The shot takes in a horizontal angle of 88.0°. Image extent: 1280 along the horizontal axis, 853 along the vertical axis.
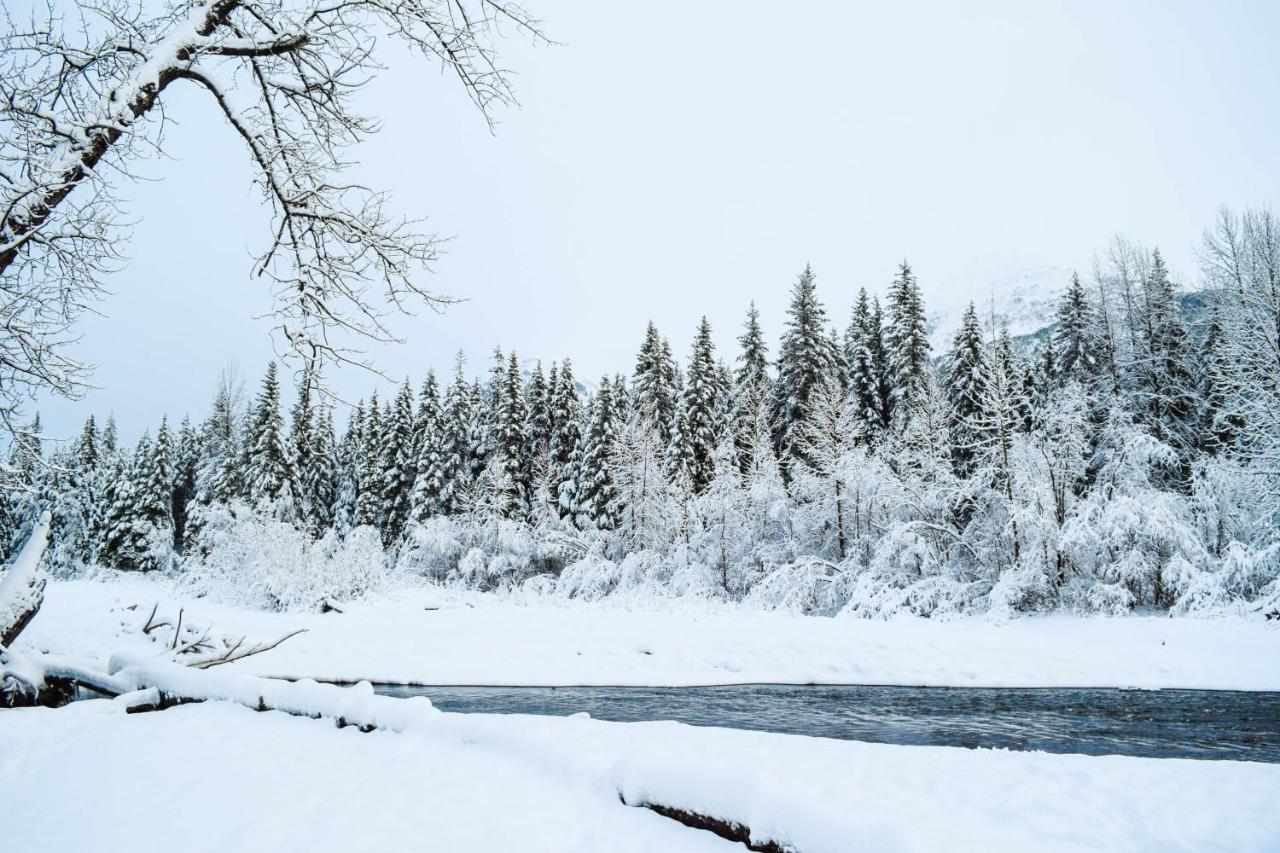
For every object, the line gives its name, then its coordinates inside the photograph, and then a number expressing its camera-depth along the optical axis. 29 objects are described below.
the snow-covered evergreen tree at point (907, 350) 31.80
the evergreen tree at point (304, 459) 41.92
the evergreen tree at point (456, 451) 39.97
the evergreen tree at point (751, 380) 35.50
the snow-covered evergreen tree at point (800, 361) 33.03
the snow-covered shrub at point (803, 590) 24.81
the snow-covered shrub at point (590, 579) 31.58
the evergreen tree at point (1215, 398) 24.41
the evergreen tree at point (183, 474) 52.68
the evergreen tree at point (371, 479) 44.06
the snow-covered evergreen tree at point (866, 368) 34.62
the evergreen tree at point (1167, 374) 29.42
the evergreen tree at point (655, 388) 36.22
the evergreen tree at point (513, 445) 37.44
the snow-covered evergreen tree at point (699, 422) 34.47
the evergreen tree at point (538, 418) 39.62
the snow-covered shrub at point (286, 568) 23.09
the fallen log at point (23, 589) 8.08
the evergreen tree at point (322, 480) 46.97
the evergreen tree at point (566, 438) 36.97
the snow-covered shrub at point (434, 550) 36.38
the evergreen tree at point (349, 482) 46.66
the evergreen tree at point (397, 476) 42.88
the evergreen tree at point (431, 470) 39.88
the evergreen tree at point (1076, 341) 31.64
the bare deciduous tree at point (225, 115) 3.67
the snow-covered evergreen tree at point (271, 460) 38.41
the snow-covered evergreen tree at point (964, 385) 28.24
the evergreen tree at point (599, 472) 35.56
